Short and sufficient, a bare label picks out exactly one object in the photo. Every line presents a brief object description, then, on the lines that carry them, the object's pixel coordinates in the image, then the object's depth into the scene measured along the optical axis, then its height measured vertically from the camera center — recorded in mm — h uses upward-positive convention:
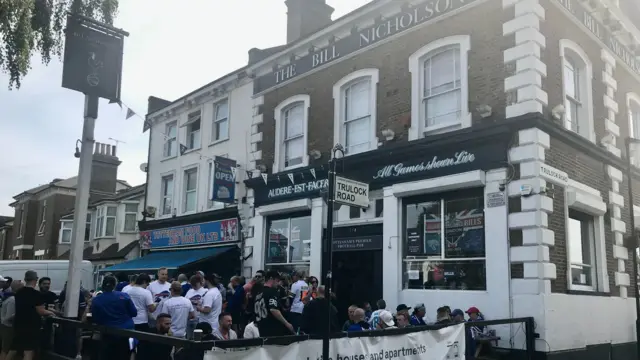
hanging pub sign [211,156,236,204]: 18156 +3136
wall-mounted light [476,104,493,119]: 11539 +3593
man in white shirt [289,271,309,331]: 11969 -517
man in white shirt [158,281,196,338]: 8828 -576
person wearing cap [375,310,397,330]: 9391 -642
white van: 19859 +23
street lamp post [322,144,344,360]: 5117 +325
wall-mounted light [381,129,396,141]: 13453 +3542
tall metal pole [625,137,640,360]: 12575 +1336
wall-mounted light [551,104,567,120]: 11492 +3608
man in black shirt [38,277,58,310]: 8922 -432
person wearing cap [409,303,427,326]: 10650 -598
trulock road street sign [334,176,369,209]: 6098 +997
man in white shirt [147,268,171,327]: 10261 -254
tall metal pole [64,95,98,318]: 8828 +803
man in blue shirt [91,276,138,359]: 7711 -486
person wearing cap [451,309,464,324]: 10398 -593
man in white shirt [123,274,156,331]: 9094 -458
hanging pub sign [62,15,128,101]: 8672 +3380
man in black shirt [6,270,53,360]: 8656 -786
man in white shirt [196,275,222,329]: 9750 -543
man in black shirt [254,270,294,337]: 8539 -562
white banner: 5312 -753
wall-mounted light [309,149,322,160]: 15375 +3441
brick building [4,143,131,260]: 36906 +4866
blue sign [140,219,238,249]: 18812 +1514
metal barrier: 4911 -682
